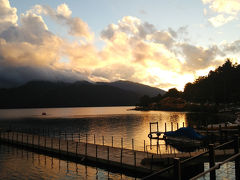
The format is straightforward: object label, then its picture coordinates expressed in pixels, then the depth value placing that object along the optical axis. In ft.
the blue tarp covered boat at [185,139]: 151.78
